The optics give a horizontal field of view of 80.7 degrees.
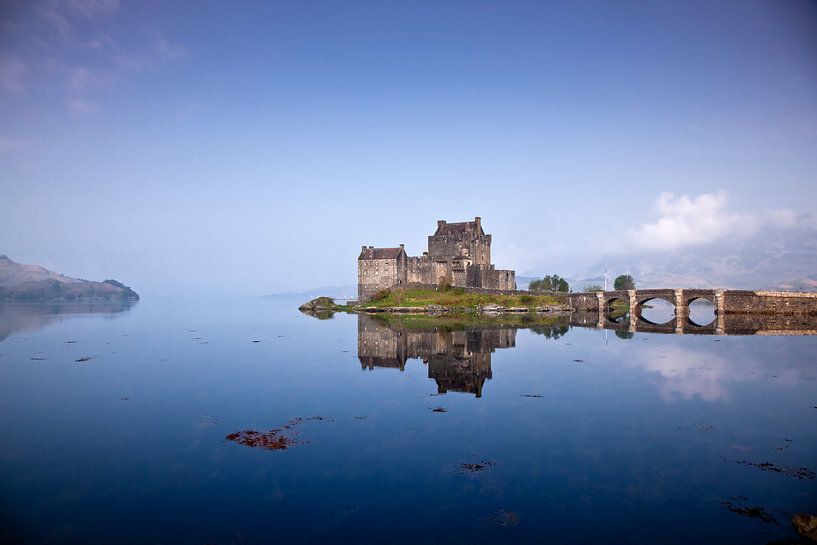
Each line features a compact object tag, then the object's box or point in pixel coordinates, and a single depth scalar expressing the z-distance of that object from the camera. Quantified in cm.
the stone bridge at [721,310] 5788
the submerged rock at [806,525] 954
